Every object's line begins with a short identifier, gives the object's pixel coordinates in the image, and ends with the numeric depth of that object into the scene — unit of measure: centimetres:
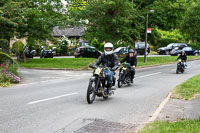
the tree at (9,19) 1583
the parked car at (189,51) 4500
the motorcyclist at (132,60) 1390
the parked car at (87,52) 3759
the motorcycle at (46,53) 3909
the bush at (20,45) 3188
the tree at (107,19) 2483
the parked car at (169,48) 4912
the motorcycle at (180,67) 2041
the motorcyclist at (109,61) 950
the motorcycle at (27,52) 3377
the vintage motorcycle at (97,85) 860
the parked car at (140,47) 4734
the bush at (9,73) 1438
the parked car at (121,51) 3931
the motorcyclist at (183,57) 2092
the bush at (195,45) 5421
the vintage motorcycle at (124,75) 1339
